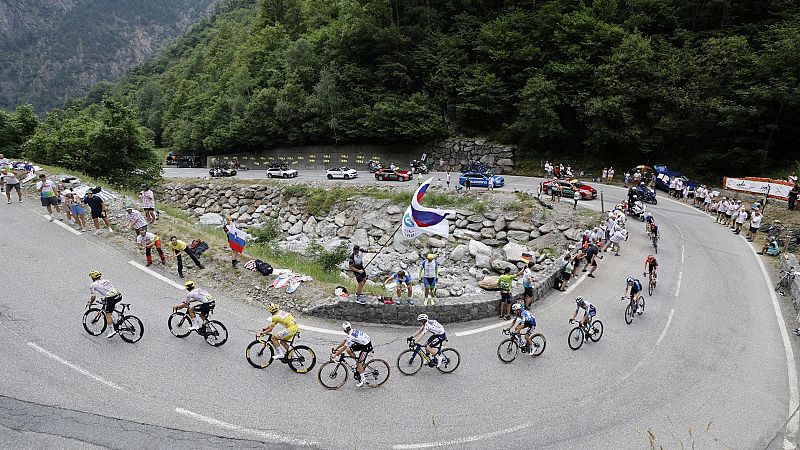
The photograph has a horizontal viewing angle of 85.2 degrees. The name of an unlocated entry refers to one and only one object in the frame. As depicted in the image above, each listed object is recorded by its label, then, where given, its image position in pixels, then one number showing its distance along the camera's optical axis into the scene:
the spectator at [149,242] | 15.14
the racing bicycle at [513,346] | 11.33
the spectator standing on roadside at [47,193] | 18.77
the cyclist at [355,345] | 9.57
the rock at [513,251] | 23.19
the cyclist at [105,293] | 10.67
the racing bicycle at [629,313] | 13.82
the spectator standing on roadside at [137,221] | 16.11
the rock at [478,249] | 23.69
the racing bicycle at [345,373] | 10.04
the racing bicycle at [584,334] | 12.19
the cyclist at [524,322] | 11.02
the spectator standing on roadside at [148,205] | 18.47
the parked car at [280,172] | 39.16
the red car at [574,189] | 30.69
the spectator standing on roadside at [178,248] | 14.02
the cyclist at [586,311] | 11.85
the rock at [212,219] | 31.48
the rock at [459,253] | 23.78
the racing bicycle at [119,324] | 11.09
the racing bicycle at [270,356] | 10.32
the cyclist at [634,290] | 13.77
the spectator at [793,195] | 24.86
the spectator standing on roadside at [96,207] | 17.12
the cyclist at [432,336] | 10.21
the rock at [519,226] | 26.55
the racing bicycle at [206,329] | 11.15
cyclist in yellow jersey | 9.98
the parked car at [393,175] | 36.69
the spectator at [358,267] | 13.41
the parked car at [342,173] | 38.31
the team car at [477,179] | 32.88
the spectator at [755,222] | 21.77
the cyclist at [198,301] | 10.88
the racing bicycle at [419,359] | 10.55
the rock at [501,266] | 21.87
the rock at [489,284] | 17.15
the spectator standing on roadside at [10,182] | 20.86
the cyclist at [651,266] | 15.94
